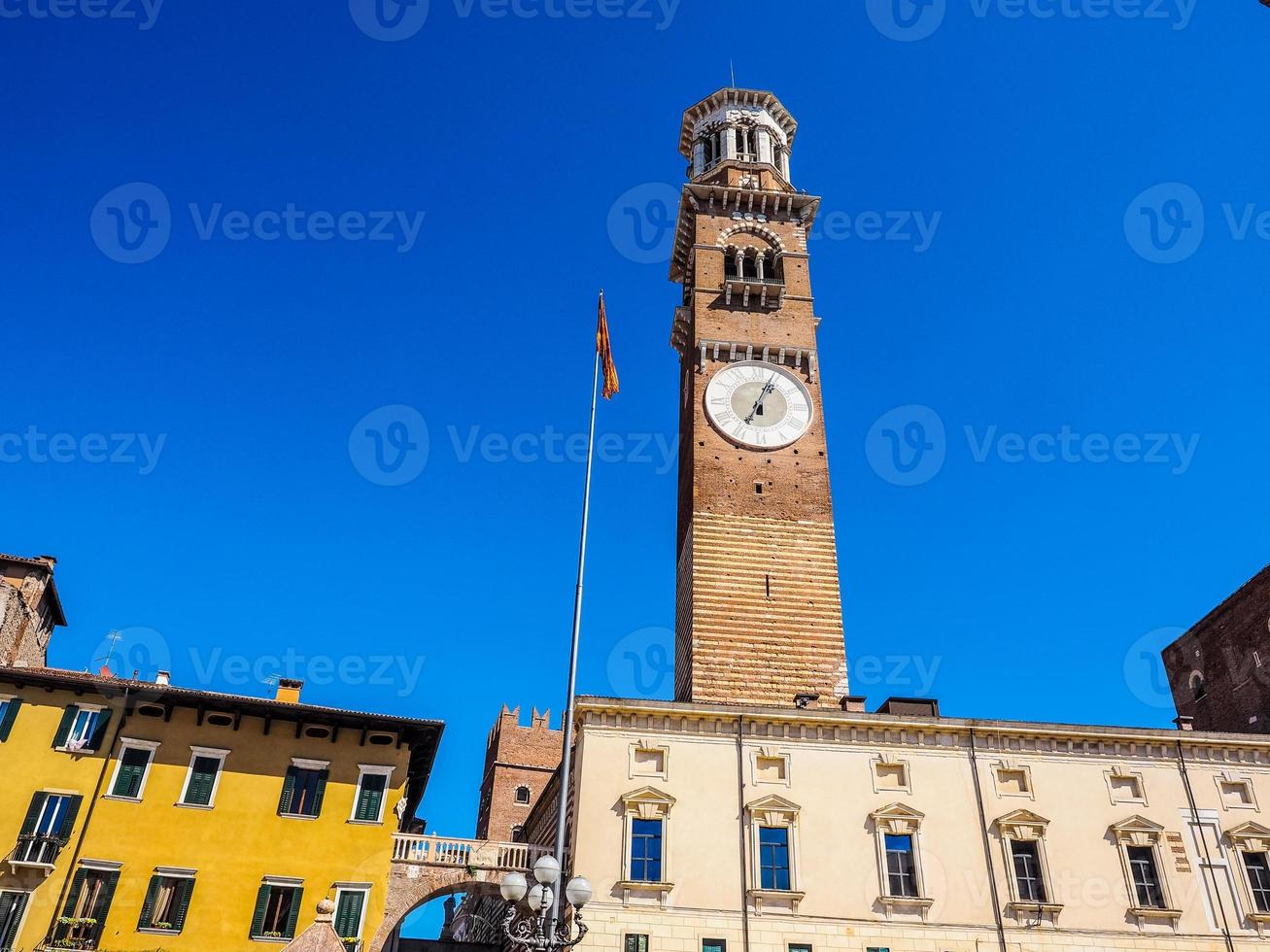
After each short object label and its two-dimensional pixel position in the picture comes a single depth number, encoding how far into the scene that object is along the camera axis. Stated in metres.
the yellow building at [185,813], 25.75
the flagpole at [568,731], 19.09
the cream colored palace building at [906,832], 25.23
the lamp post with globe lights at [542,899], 17.25
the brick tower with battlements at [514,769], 58.88
